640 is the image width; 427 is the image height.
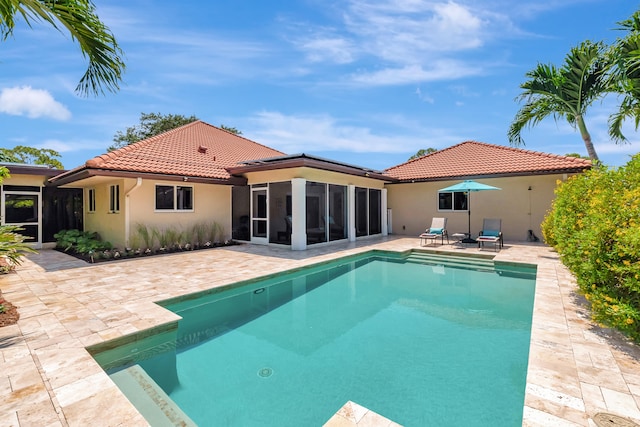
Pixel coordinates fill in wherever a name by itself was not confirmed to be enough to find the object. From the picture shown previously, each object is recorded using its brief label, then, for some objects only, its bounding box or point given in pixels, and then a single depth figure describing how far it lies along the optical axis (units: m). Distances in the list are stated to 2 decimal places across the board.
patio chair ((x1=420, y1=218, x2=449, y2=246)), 14.70
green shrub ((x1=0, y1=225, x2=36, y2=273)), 4.96
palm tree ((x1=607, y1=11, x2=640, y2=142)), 9.68
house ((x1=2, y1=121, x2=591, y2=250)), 12.30
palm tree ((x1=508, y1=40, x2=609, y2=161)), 12.73
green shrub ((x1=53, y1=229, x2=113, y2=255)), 11.71
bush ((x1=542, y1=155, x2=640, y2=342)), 3.86
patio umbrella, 13.71
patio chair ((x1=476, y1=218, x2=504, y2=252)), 12.95
